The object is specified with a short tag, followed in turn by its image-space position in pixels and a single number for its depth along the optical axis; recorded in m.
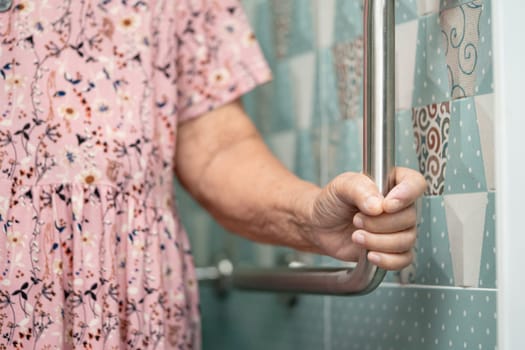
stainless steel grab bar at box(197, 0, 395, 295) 0.97
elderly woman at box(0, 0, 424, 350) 1.08
